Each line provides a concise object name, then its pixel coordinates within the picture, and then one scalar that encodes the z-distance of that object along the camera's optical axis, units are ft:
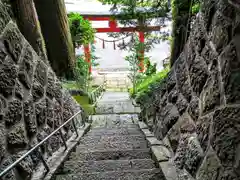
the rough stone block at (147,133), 11.43
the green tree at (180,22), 14.55
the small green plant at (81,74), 25.24
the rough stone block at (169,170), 6.68
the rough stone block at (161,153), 7.90
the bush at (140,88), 30.95
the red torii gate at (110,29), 20.98
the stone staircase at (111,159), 7.21
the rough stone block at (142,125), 14.50
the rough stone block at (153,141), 9.42
